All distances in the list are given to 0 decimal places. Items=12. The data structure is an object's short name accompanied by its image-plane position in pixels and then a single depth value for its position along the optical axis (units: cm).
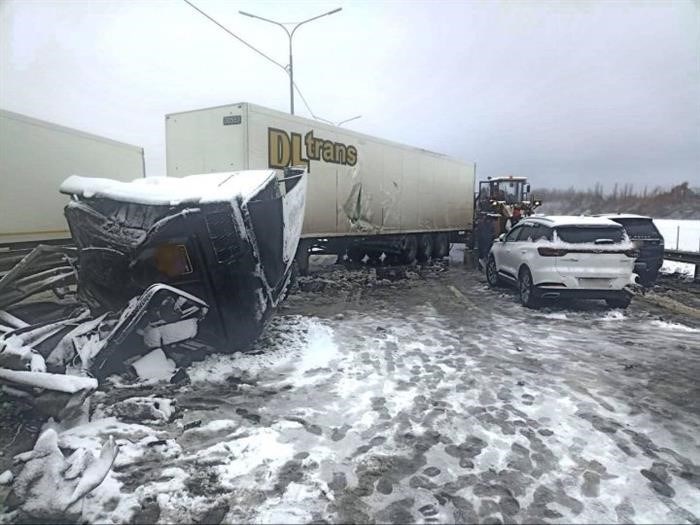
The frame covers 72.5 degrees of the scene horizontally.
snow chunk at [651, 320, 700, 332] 728
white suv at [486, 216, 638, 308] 812
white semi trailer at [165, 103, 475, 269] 958
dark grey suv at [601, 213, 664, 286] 1102
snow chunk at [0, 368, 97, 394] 353
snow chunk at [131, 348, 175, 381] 463
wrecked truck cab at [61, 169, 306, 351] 462
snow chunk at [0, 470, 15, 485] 295
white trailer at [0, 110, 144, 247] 830
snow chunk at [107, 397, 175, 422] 386
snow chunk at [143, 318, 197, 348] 467
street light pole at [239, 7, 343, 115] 1701
